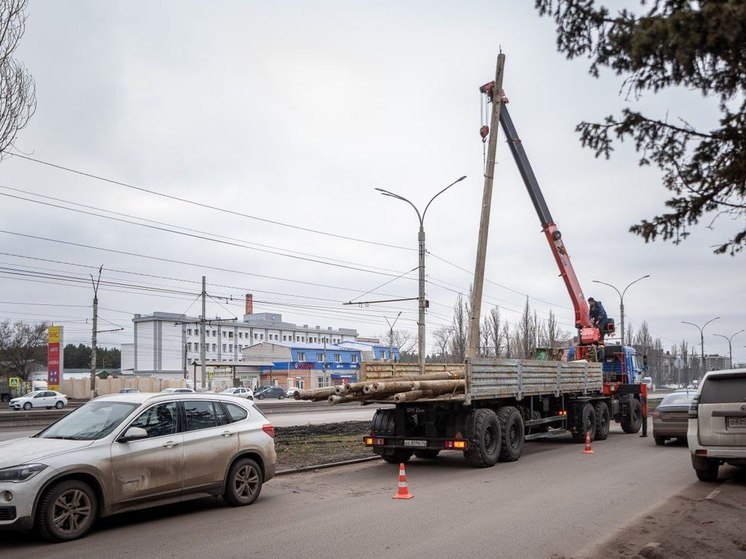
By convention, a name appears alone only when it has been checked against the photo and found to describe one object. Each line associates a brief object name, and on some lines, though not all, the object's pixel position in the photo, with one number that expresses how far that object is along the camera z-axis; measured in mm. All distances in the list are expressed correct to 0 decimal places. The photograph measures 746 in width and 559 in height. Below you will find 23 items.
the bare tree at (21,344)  76688
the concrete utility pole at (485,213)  15383
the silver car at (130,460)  7383
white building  107250
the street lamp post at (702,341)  64350
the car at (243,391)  51047
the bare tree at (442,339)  78738
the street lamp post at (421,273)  23392
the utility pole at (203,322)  39906
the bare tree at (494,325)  63962
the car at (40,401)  47719
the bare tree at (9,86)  11422
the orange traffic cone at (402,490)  10188
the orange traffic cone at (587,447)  16328
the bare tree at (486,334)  63656
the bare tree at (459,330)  55538
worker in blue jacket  22766
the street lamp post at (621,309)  41672
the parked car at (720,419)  10133
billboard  59594
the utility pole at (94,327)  41031
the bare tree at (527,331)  58122
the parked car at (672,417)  16516
